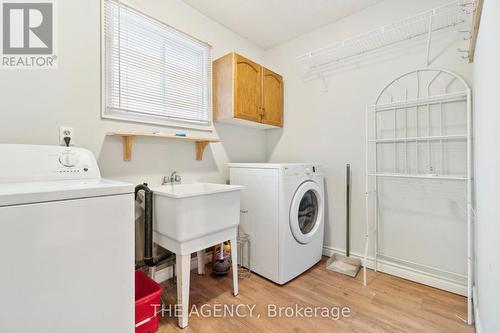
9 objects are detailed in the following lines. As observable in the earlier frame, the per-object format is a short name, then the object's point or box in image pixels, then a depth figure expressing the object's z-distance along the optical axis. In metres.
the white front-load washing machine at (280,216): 1.95
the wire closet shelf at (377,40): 1.77
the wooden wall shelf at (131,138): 1.68
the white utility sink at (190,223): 1.48
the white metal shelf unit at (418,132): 1.78
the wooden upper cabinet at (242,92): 2.28
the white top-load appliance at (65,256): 0.80
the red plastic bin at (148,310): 1.35
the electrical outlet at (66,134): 1.51
